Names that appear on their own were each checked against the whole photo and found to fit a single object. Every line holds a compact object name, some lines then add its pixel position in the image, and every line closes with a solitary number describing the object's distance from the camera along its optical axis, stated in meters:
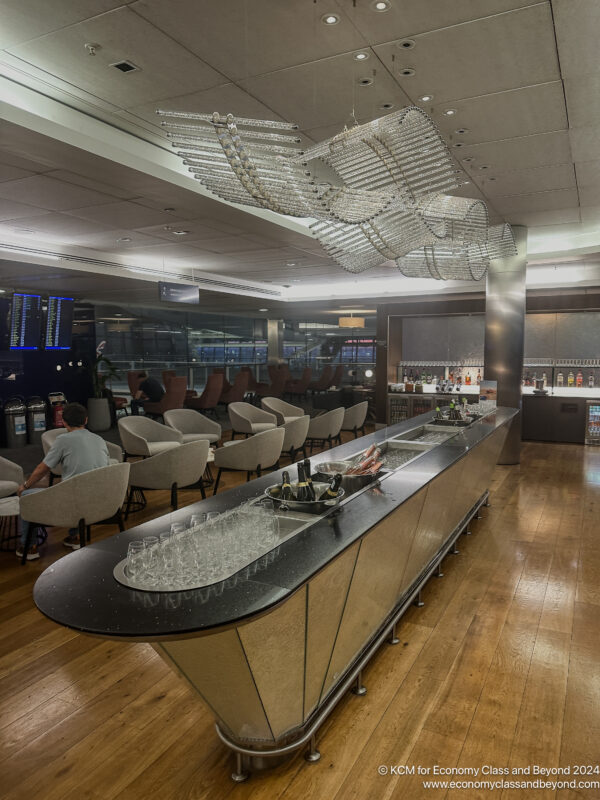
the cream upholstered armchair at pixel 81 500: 4.06
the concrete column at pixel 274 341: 17.50
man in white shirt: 4.53
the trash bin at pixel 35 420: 10.61
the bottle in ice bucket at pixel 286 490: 2.92
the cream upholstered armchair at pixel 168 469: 5.23
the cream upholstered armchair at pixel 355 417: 8.87
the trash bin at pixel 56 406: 11.09
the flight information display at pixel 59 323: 10.82
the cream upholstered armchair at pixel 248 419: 8.02
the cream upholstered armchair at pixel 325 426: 8.08
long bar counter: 1.82
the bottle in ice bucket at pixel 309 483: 2.89
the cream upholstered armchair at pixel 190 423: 7.74
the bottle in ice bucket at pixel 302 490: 2.89
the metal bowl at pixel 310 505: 2.77
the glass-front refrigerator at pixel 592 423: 10.35
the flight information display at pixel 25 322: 10.06
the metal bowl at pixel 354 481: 3.27
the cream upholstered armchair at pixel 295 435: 7.18
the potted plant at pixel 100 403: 12.04
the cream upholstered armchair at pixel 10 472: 5.27
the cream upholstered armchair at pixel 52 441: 5.71
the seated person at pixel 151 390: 11.30
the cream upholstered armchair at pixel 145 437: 6.45
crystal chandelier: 2.37
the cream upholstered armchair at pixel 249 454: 5.92
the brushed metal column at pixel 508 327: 8.42
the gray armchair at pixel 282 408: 9.38
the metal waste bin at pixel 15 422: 10.20
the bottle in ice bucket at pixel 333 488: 2.90
